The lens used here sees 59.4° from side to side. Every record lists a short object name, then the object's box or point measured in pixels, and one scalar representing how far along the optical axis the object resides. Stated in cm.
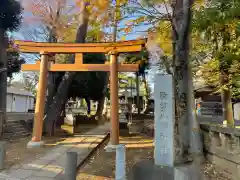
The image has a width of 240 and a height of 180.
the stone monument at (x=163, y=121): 447
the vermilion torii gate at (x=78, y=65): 807
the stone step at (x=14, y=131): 947
